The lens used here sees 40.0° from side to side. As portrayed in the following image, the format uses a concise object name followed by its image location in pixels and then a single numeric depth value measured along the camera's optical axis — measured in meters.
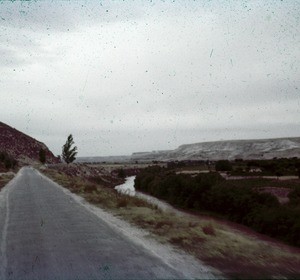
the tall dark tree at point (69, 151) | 108.00
